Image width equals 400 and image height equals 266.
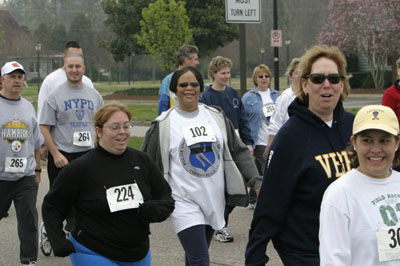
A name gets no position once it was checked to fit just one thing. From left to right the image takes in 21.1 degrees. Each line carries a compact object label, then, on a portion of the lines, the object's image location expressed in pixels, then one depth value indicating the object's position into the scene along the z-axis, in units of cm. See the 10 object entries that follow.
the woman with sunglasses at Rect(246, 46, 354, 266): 546
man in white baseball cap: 993
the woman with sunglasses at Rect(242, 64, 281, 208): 1423
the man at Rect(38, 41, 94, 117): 1156
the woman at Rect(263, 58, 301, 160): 1255
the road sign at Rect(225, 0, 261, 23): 1835
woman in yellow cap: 459
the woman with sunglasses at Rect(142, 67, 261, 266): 807
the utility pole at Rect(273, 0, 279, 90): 3098
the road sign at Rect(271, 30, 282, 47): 2757
